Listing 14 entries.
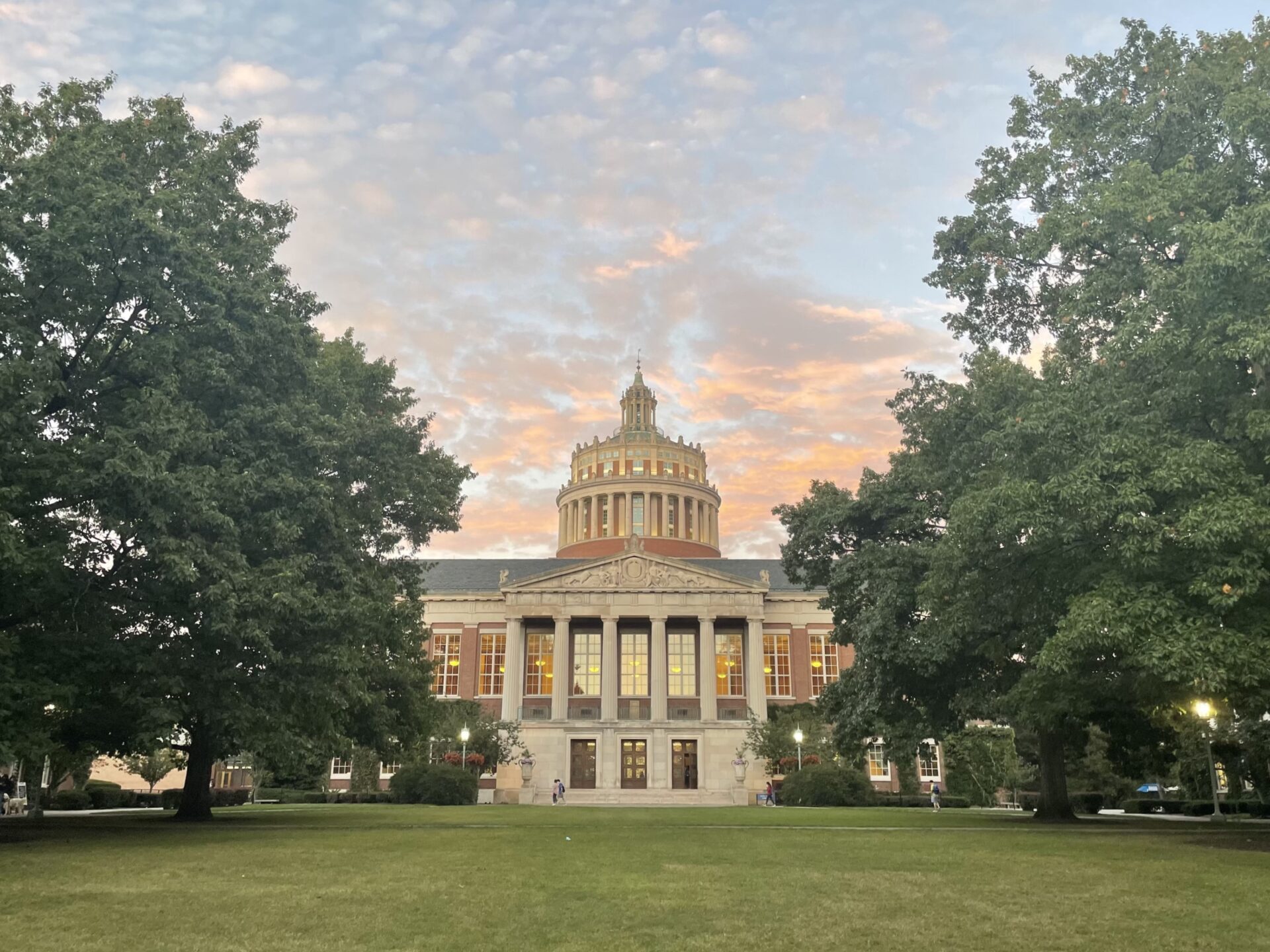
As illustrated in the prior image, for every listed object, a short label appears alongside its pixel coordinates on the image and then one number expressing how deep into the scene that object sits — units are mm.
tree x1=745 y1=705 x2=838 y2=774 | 55875
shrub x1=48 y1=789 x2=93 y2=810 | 46156
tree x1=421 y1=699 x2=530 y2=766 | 55594
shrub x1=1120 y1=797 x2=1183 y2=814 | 44562
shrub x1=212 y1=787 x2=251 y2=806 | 52844
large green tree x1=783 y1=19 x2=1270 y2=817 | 15859
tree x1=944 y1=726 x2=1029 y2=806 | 54250
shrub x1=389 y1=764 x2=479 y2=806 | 50344
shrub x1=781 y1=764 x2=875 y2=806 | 50062
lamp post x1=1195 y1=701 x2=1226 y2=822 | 23822
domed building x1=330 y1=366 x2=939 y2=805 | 64625
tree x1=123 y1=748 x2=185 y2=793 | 55594
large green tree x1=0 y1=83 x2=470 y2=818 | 18047
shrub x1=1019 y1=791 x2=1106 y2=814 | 48406
